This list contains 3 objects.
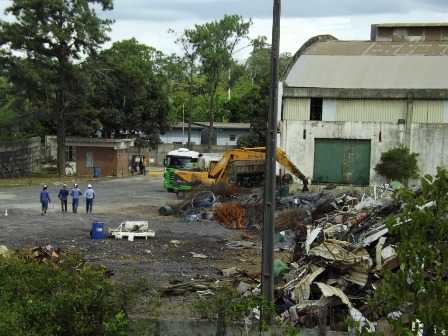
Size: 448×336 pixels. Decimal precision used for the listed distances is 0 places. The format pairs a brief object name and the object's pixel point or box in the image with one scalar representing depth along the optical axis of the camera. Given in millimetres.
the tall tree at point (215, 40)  81375
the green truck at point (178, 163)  46531
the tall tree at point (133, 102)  58219
